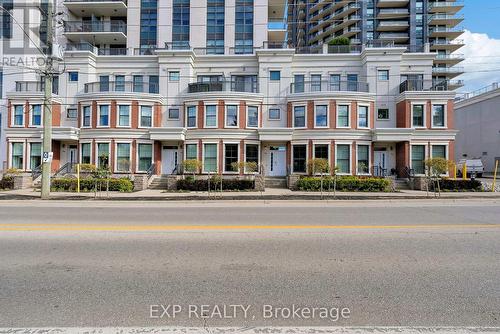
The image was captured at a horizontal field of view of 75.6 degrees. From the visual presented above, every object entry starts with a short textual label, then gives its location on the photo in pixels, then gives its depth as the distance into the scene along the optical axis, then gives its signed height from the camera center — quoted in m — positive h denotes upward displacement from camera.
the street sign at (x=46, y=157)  18.08 +0.83
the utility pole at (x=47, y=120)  18.11 +3.01
